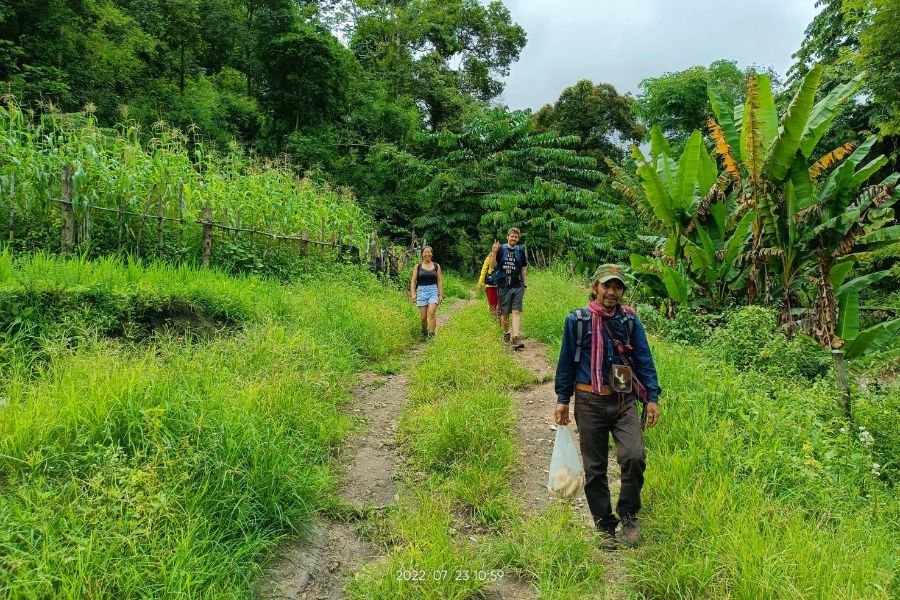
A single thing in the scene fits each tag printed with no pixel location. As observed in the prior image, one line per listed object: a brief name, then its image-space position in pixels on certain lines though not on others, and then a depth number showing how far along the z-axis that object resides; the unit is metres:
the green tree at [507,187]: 20.11
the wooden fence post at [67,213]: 5.66
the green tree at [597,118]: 30.88
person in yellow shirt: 8.70
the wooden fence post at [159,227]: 6.69
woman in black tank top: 8.48
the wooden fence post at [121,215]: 6.32
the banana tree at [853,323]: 6.11
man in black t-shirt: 8.06
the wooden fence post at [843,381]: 4.38
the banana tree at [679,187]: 8.63
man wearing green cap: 3.27
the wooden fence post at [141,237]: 6.47
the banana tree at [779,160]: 6.87
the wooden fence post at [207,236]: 7.27
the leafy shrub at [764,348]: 5.65
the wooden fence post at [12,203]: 5.42
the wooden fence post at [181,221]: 7.00
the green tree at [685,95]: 22.70
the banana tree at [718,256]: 8.08
